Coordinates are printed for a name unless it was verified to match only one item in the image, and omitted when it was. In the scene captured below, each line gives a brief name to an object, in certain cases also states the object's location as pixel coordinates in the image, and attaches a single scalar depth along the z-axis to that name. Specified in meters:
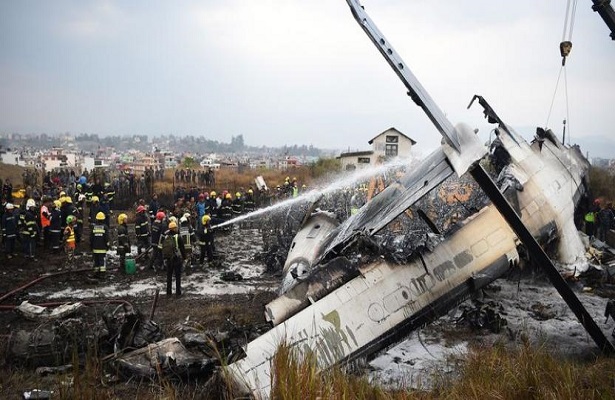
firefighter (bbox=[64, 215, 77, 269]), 14.02
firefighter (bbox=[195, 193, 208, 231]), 20.70
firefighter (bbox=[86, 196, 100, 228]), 18.01
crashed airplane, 6.15
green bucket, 13.45
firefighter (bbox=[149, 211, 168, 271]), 14.19
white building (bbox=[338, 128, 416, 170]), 42.41
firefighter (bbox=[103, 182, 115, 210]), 22.03
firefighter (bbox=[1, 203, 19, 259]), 14.41
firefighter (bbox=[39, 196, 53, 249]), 16.08
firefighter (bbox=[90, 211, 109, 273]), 12.46
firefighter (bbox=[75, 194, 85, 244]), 17.22
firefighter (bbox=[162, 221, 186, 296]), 11.23
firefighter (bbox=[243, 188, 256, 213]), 25.80
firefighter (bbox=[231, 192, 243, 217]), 22.61
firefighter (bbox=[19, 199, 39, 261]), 14.47
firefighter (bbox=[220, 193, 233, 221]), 20.95
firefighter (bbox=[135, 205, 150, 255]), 14.96
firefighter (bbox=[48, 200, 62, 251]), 15.28
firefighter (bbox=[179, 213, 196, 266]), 13.37
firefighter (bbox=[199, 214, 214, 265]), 14.64
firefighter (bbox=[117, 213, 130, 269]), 13.66
